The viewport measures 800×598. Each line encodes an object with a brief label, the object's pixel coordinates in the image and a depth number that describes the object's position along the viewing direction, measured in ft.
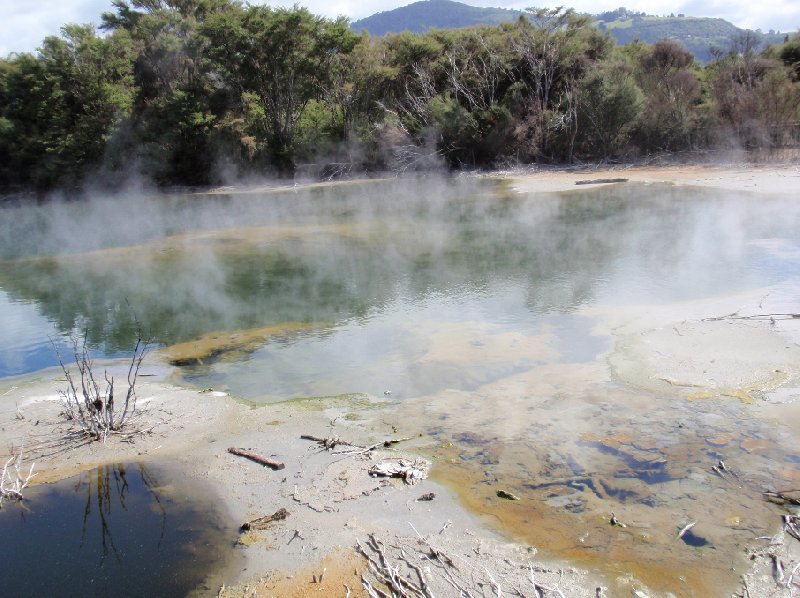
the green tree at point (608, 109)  78.54
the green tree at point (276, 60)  88.99
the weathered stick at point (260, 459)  17.07
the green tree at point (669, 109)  77.56
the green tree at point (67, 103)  89.25
